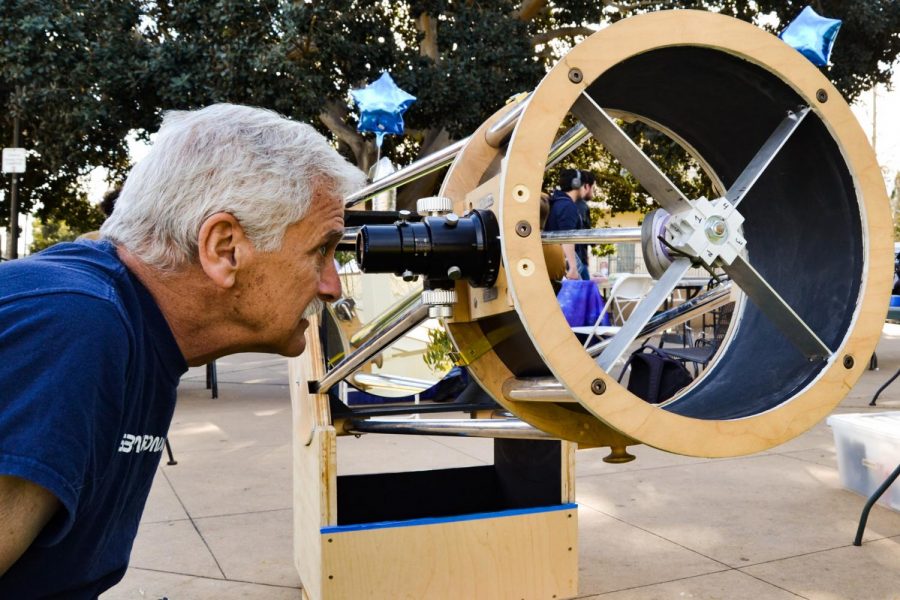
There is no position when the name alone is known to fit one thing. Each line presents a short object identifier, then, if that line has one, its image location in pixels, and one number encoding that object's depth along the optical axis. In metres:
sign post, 10.41
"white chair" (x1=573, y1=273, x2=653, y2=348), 7.78
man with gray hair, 0.79
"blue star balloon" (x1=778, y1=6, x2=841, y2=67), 5.32
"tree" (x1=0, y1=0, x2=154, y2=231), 10.01
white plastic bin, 3.33
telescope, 0.93
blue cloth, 4.77
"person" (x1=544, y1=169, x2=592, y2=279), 3.77
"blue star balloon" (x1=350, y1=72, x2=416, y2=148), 7.53
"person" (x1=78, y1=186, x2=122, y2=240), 3.56
